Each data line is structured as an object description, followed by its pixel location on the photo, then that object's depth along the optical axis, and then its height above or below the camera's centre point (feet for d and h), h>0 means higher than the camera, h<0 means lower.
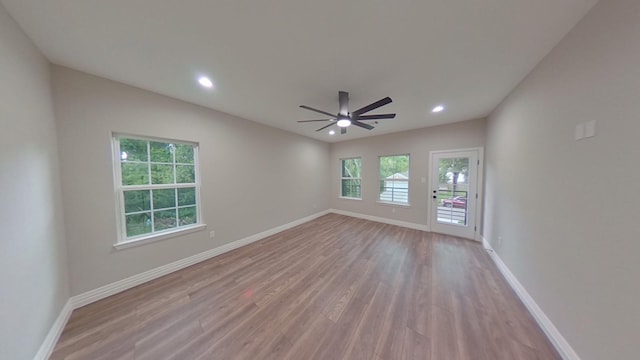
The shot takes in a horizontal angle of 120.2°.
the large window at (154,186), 7.70 -0.61
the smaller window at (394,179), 15.74 -0.62
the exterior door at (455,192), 12.61 -1.45
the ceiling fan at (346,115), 8.09 +2.60
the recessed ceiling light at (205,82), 7.13 +3.65
